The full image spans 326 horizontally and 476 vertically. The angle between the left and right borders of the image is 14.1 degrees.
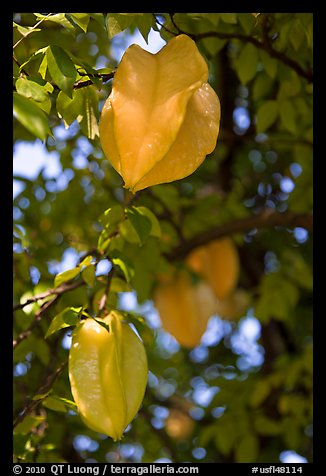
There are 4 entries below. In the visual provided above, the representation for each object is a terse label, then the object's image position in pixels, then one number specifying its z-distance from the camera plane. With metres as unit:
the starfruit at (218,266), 1.54
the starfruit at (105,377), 0.86
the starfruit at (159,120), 0.84
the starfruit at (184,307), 1.43
